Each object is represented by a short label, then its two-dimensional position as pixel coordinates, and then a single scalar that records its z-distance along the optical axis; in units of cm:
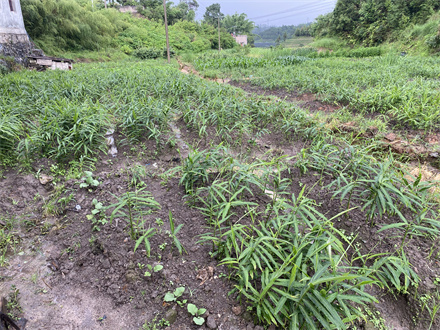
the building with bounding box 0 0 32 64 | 959
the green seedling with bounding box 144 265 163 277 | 164
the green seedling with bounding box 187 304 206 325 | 140
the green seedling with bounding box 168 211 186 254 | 171
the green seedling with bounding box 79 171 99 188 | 243
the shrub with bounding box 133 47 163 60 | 1853
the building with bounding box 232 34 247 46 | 4711
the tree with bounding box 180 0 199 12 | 5727
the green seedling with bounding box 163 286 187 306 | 148
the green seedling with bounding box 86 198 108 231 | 200
